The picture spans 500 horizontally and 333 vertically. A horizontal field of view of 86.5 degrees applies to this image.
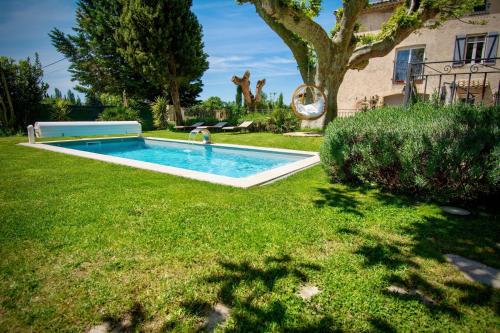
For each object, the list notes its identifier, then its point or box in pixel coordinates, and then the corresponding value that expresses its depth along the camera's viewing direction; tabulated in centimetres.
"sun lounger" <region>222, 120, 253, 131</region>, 1781
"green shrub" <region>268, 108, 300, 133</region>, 1612
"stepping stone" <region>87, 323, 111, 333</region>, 192
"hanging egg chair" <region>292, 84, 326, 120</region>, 1259
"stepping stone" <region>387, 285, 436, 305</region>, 219
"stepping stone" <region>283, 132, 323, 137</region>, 1318
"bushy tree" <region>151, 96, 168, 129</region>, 2269
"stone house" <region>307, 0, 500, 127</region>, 1625
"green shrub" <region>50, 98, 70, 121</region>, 1970
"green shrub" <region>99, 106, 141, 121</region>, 2088
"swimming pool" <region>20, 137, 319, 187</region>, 659
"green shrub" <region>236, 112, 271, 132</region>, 1726
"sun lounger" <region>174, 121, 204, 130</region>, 1991
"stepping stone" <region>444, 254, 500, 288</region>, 245
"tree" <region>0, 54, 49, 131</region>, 1770
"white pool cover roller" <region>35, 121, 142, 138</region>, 1405
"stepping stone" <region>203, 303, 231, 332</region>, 196
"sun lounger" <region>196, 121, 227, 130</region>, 1930
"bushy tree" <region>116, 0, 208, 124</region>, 1905
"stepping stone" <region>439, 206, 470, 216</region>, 394
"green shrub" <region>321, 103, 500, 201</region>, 388
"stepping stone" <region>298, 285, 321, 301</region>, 226
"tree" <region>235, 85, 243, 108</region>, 2995
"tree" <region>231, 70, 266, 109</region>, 2500
